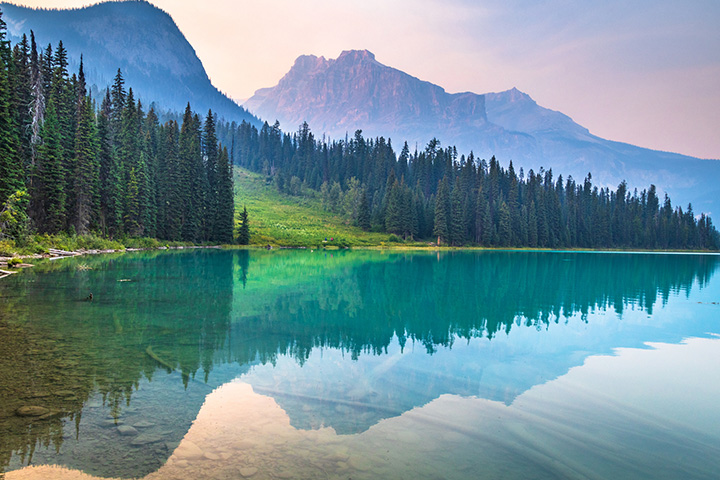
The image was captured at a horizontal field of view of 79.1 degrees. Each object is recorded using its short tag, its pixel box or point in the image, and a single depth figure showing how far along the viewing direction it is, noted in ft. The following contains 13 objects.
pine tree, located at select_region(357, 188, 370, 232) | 377.71
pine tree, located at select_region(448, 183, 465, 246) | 364.79
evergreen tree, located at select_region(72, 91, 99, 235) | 158.40
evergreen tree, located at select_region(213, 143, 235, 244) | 260.62
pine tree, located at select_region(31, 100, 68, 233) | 142.19
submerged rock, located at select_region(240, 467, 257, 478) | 19.29
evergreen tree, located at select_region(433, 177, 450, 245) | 355.77
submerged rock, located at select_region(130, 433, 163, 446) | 21.88
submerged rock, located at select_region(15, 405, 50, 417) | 23.92
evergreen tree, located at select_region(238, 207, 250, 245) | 268.21
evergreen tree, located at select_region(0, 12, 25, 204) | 115.44
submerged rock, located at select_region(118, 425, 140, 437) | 22.75
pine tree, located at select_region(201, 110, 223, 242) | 256.93
